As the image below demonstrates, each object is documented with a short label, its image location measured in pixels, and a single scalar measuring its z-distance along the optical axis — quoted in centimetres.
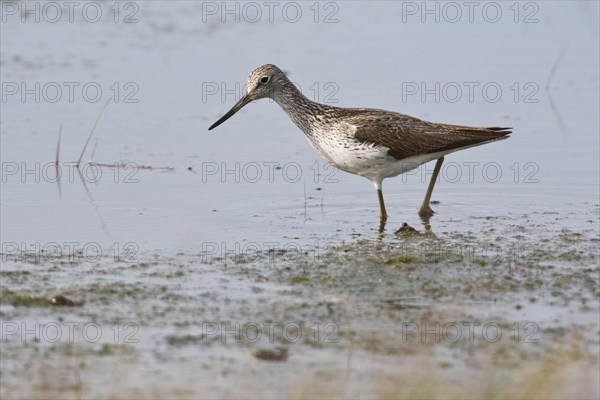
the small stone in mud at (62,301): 1585
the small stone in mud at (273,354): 1409
